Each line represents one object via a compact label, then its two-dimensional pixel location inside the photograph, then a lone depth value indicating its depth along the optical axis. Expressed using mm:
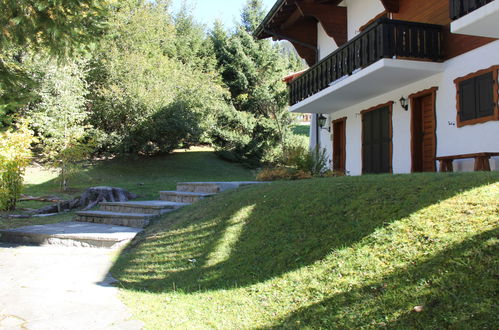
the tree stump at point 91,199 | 11539
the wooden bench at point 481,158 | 7300
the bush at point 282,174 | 11109
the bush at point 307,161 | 11633
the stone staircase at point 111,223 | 7288
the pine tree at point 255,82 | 24719
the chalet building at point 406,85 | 7703
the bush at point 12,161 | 10117
